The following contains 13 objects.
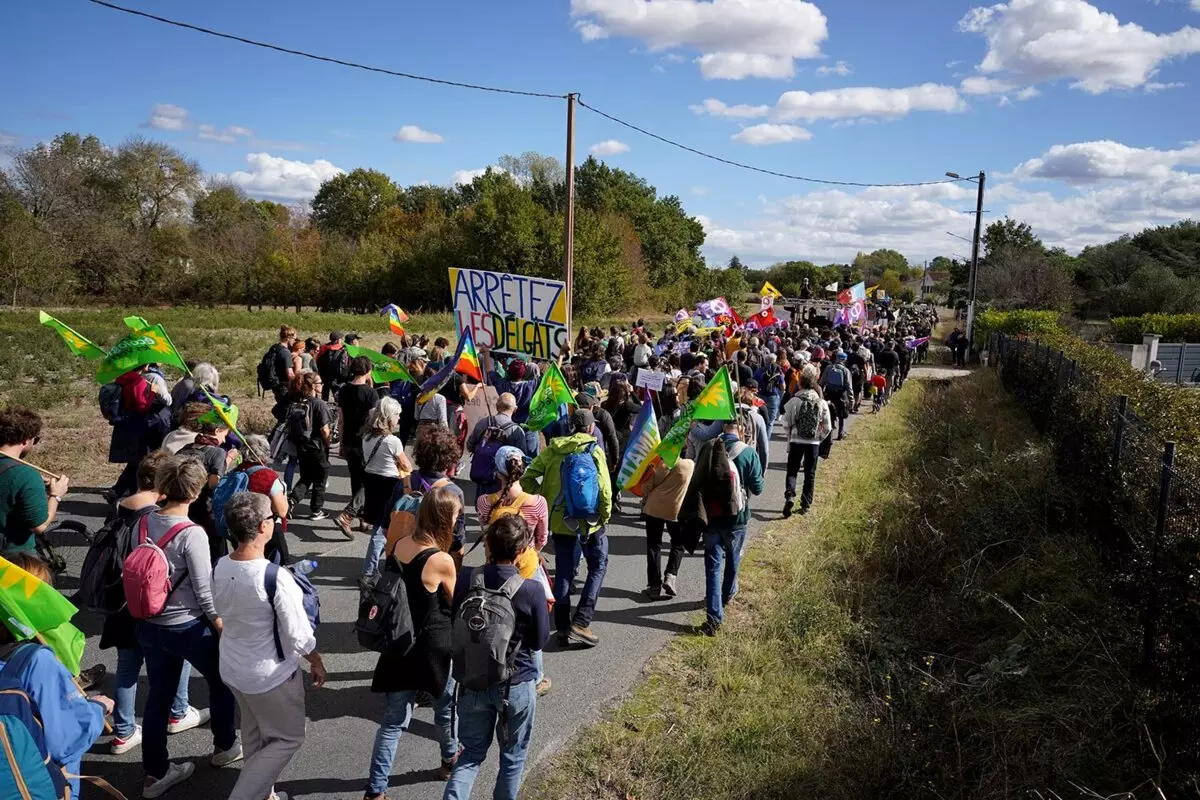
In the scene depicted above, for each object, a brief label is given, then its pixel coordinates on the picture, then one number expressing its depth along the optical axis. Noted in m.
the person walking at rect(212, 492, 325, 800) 3.48
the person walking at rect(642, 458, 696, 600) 6.48
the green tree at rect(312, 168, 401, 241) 79.31
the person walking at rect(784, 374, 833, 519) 9.09
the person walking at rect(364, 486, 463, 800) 3.80
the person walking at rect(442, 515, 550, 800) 3.50
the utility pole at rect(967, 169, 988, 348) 31.89
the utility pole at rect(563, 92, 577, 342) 17.05
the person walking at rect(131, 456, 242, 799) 3.84
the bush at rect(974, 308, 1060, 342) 25.30
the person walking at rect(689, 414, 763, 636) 6.03
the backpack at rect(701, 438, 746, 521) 6.00
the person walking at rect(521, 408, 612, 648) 5.57
